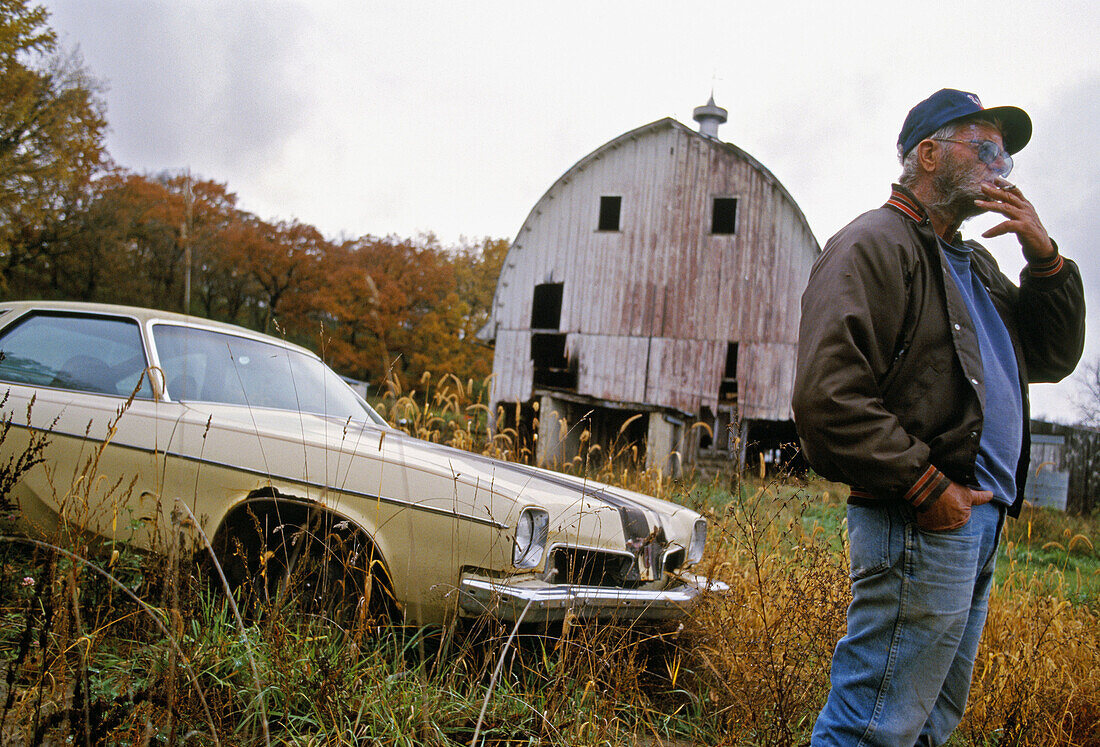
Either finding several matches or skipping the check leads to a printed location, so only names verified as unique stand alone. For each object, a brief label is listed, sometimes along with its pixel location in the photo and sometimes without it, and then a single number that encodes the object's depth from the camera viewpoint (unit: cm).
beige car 271
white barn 1541
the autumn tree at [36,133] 1744
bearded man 172
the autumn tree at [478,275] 4047
